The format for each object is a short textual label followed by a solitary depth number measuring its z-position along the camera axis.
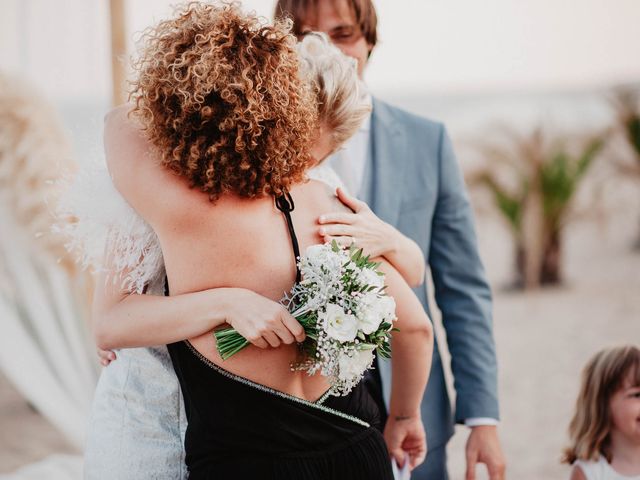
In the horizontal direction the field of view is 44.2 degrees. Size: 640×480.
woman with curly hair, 1.62
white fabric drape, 4.34
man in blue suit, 2.59
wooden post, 4.50
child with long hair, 2.94
